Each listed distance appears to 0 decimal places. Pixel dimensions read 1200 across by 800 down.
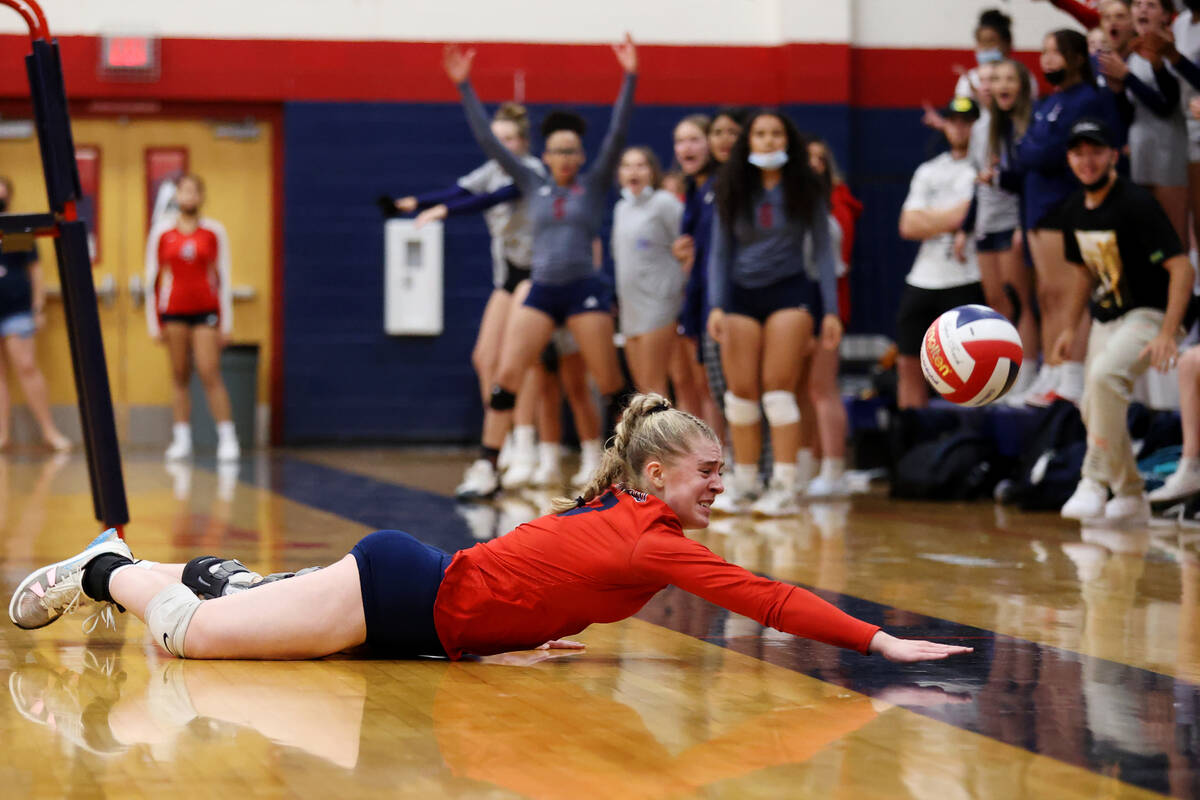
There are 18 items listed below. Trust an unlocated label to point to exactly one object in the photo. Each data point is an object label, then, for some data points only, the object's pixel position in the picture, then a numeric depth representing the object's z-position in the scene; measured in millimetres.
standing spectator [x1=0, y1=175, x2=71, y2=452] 23812
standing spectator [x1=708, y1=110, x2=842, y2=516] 14180
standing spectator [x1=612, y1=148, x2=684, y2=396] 17109
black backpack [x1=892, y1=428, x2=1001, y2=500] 16547
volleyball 10594
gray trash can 24672
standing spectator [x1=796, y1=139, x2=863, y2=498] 16625
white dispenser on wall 25984
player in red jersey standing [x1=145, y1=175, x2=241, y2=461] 22656
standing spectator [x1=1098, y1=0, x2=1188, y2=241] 15203
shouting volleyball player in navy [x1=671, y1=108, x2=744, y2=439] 15578
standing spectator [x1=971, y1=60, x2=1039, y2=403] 17359
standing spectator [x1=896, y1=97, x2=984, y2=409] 17719
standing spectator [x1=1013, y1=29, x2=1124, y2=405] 15477
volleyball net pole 9805
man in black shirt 13102
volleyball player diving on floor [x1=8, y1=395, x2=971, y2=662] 6844
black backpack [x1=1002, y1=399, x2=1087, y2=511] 15352
